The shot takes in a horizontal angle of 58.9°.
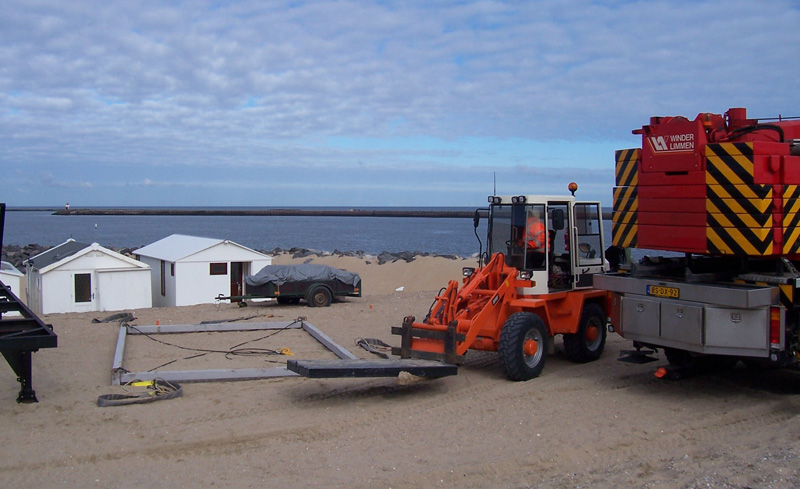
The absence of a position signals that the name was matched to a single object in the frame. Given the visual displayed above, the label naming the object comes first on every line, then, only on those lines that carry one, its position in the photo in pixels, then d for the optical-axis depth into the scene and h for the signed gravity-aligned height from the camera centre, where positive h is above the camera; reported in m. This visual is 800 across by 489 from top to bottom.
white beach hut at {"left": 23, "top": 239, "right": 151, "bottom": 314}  21.56 -1.90
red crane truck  8.11 -0.30
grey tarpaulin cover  20.02 -1.59
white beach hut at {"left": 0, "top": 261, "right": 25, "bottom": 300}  23.20 -1.87
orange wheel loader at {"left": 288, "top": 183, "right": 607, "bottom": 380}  9.72 -1.24
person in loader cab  10.52 -0.40
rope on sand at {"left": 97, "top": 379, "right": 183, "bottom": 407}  8.75 -2.23
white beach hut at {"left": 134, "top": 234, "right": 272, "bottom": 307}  23.27 -1.70
